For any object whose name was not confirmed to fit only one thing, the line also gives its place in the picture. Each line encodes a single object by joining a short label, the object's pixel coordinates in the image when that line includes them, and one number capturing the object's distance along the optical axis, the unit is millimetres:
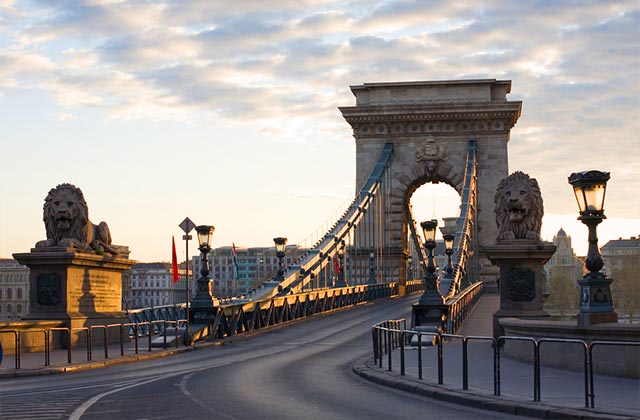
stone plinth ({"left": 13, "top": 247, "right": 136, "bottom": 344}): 29281
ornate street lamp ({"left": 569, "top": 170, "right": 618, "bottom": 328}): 19375
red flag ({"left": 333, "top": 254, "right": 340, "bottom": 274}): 66762
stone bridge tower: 79125
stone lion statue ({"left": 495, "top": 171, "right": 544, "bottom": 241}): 28688
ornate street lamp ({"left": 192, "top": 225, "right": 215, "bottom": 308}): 33688
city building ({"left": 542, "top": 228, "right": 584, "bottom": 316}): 169162
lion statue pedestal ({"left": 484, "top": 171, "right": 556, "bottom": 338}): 27609
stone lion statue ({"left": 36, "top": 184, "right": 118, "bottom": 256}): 30141
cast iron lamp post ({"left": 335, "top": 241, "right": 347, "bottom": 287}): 62875
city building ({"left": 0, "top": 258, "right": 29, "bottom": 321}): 160125
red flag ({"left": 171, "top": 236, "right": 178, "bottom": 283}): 36938
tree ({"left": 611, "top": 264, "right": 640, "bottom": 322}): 140888
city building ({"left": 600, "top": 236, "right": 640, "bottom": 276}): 169125
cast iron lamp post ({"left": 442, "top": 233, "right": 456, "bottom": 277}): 46319
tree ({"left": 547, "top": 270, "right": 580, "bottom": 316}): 170500
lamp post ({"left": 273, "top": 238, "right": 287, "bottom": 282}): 48625
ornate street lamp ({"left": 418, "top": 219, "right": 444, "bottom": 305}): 32375
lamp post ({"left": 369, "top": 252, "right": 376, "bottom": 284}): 68750
